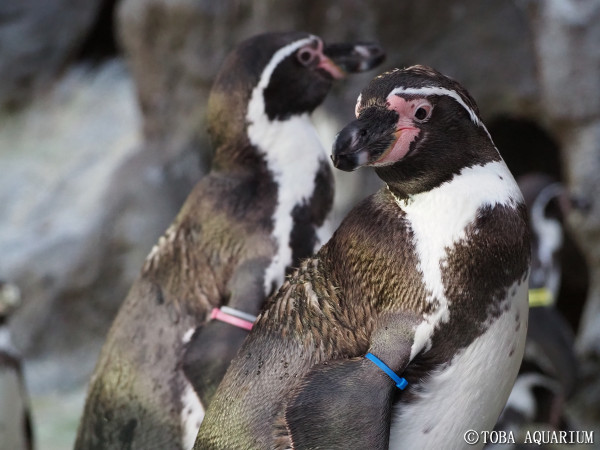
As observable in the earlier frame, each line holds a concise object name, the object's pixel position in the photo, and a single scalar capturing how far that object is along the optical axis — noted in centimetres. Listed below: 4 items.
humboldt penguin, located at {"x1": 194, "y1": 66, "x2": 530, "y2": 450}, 333
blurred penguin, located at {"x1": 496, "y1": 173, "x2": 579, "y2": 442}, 855
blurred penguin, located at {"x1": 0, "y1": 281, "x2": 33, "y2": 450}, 830
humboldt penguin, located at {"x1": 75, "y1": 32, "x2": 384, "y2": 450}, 484
